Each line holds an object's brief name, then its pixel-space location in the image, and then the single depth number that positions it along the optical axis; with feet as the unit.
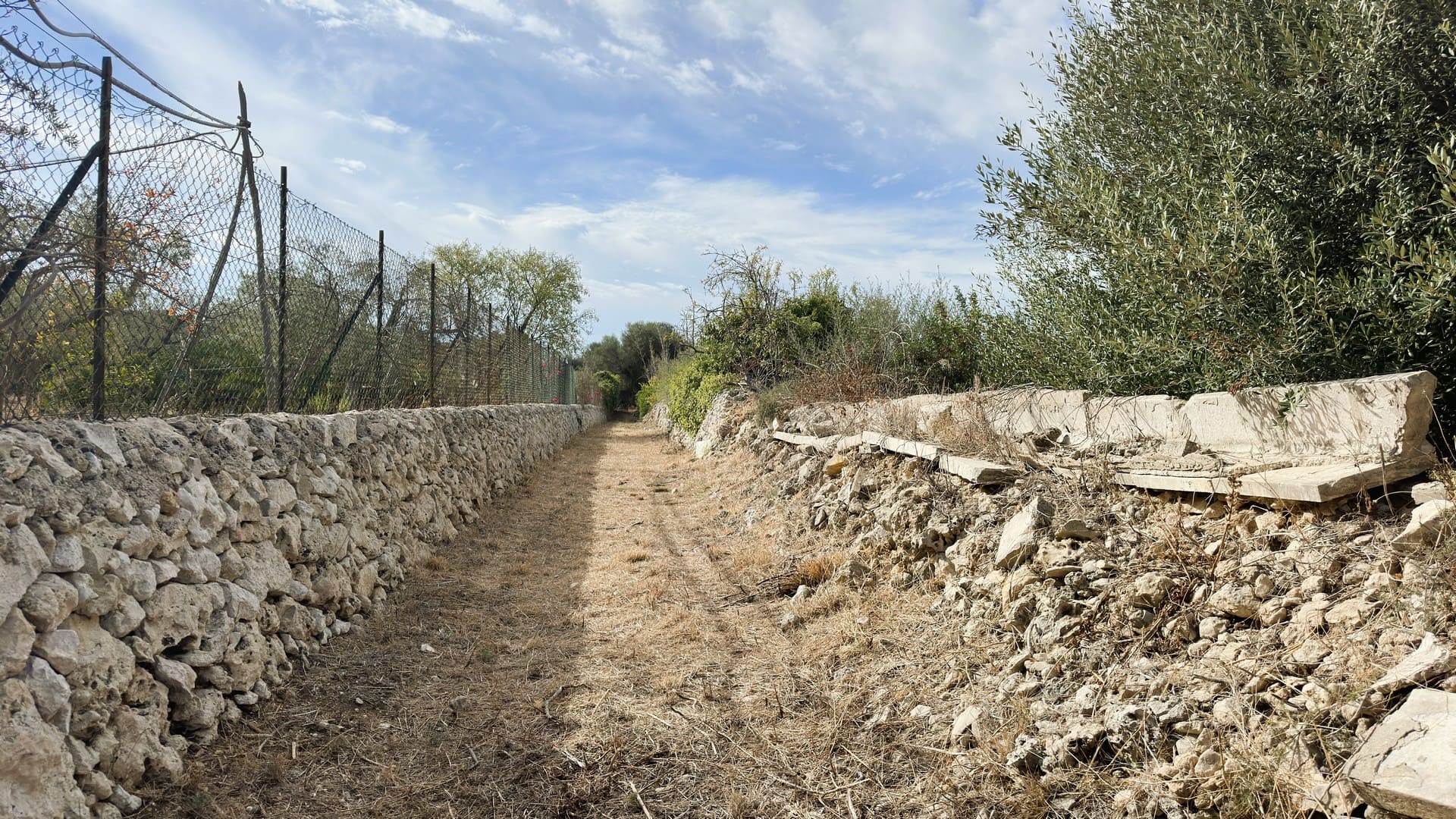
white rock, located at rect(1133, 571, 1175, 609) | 11.50
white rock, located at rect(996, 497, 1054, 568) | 14.20
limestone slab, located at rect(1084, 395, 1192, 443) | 16.33
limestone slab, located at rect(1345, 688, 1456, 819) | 6.91
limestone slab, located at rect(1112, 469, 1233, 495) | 12.93
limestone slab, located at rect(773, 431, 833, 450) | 28.30
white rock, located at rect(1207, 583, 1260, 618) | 10.57
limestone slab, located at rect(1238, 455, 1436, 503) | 11.34
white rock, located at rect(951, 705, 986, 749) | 11.25
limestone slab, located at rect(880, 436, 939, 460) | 20.04
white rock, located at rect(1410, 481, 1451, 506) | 10.93
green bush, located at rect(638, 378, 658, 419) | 109.42
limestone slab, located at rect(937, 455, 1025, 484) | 16.91
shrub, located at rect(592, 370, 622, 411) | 137.49
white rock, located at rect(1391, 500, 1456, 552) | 9.90
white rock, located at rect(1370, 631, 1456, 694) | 7.98
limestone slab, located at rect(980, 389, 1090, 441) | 18.84
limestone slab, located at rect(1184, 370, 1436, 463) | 12.13
